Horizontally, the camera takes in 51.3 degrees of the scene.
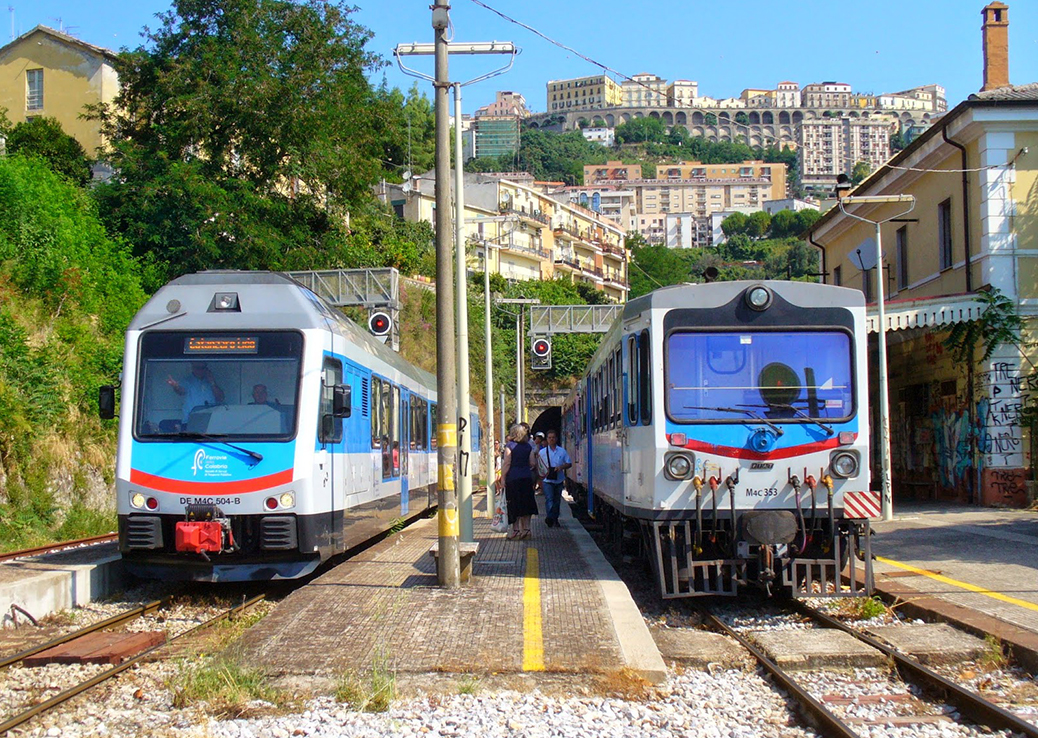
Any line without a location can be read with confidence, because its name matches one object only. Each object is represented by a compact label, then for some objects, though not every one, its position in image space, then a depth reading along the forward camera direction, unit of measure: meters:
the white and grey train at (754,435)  9.93
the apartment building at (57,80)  41.06
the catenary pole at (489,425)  21.33
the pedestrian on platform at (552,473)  17.55
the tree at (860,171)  176.02
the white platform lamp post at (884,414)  19.30
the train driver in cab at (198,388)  10.98
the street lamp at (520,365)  39.17
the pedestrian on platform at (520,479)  15.01
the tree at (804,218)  147.12
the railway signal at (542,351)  31.94
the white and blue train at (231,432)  10.66
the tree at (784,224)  153.14
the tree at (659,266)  92.88
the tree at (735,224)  162.75
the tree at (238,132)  30.11
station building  21.77
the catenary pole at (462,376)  13.78
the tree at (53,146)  35.53
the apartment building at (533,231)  74.94
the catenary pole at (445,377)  10.68
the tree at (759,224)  159.86
